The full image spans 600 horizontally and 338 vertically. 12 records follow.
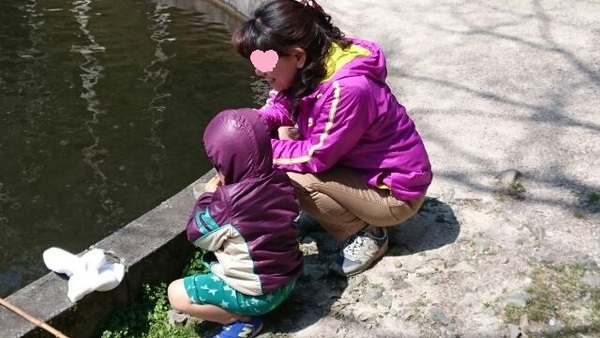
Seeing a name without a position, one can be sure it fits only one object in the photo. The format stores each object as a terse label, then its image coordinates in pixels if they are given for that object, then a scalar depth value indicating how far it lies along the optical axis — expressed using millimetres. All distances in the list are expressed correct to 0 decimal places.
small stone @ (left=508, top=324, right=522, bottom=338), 2651
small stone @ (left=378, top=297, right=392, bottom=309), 2885
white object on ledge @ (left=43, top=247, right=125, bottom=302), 2674
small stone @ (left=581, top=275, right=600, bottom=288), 2869
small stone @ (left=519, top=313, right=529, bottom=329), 2691
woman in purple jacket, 2729
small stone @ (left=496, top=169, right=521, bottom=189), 3607
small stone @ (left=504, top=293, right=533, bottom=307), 2801
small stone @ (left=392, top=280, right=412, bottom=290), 2980
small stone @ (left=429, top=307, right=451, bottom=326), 2766
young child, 2576
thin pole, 2518
